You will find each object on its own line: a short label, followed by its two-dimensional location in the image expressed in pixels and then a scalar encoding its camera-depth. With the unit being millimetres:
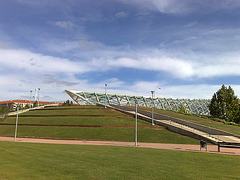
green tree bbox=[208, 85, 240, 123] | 64312
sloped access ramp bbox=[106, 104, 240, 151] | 31859
